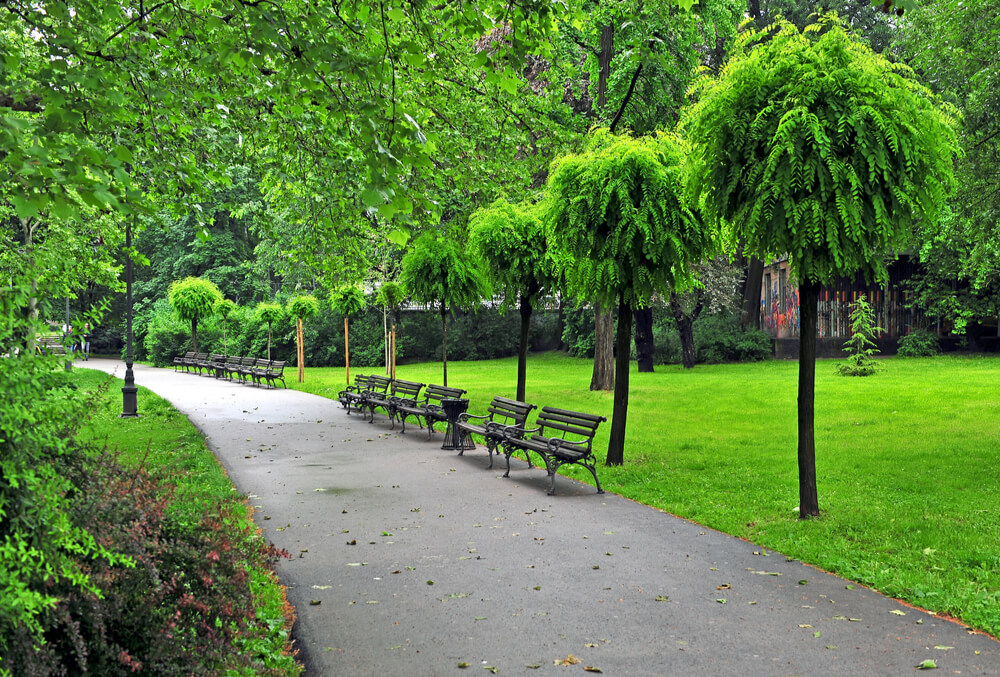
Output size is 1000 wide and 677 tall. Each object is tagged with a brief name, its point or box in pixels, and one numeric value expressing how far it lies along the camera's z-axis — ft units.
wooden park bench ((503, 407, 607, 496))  33.99
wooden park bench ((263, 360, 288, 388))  93.23
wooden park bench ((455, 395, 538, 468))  40.04
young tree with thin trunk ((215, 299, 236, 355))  127.44
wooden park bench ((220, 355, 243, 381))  103.59
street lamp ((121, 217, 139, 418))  59.67
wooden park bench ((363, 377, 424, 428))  56.95
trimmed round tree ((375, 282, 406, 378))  80.28
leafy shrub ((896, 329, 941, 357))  104.12
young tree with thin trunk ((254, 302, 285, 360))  117.60
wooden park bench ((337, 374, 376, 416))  64.07
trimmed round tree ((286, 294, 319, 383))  103.96
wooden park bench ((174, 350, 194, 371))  125.18
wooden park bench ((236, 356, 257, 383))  99.77
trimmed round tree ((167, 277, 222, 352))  123.54
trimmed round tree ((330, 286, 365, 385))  93.66
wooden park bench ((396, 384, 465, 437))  50.75
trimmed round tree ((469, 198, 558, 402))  57.98
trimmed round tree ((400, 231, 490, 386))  66.80
